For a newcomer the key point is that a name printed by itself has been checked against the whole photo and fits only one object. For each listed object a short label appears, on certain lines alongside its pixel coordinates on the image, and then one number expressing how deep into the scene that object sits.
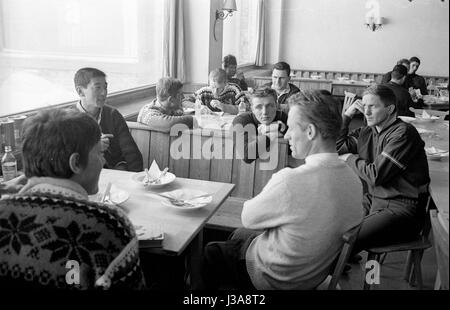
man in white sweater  1.48
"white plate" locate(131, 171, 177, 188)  2.08
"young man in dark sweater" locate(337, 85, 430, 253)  2.29
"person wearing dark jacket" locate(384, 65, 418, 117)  4.60
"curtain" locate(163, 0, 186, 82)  4.94
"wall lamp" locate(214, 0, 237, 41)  5.60
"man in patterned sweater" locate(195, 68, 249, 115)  4.22
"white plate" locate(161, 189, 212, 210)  1.81
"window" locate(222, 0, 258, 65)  7.63
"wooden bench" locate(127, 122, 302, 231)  2.62
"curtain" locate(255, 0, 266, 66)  8.59
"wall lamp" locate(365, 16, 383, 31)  8.48
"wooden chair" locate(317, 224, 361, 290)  1.49
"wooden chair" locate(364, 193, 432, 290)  2.13
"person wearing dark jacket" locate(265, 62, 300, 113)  4.14
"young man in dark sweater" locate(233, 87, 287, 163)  2.88
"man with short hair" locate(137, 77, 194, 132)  2.98
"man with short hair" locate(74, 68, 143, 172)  2.75
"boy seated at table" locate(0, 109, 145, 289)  1.08
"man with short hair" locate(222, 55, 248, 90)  5.37
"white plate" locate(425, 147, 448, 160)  2.33
